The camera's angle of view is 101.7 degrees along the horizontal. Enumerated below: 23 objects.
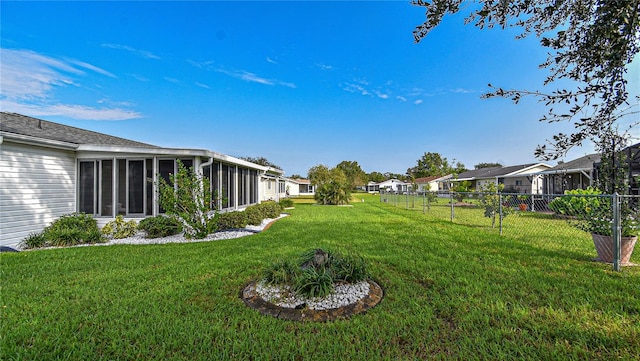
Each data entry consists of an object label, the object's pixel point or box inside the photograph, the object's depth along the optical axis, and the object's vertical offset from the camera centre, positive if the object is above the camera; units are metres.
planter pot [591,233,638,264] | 4.65 -1.22
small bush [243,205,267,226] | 9.39 -1.11
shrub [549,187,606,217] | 10.40 -0.93
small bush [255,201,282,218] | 11.47 -1.12
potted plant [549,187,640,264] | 4.68 -0.90
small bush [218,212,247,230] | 8.48 -1.14
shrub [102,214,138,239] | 7.30 -1.16
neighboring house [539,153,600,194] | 16.38 +0.06
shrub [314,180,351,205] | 20.34 -0.69
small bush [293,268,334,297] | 3.26 -1.27
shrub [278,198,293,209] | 17.02 -1.28
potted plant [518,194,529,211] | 15.34 -1.29
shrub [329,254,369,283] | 3.64 -1.22
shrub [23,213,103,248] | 6.40 -1.14
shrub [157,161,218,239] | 7.00 -0.39
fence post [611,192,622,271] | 4.36 -0.90
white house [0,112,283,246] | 6.27 +0.43
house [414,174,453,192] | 40.84 -0.03
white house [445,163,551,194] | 20.05 +0.40
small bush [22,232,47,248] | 6.30 -1.27
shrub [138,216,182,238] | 7.25 -1.09
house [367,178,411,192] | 56.78 -0.15
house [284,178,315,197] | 38.22 -0.49
